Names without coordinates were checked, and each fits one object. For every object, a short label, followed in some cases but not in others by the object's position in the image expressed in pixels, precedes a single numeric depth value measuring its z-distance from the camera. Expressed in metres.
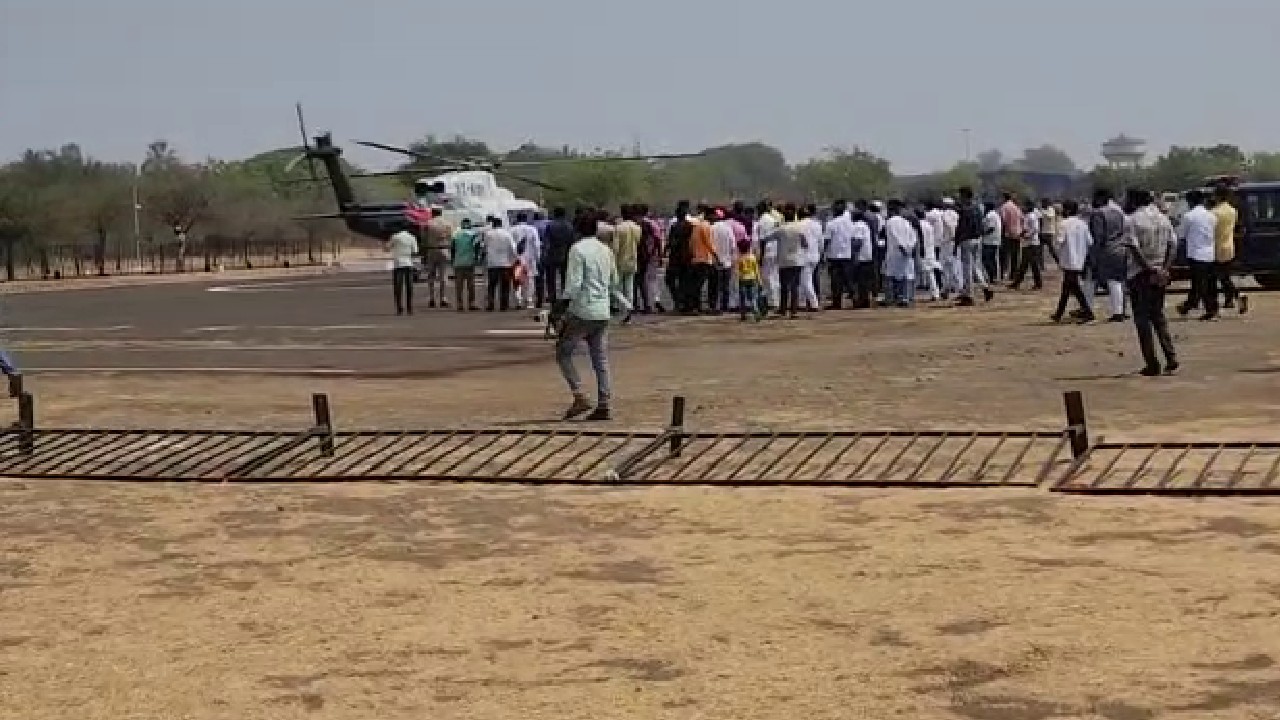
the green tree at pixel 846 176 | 120.25
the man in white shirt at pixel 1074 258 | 21.45
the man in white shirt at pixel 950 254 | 27.02
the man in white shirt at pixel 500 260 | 27.83
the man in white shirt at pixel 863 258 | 25.66
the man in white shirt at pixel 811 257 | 24.50
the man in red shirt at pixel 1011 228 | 29.66
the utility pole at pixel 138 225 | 67.06
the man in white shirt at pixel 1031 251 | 29.30
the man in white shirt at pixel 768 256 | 25.17
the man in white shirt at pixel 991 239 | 28.67
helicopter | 44.72
